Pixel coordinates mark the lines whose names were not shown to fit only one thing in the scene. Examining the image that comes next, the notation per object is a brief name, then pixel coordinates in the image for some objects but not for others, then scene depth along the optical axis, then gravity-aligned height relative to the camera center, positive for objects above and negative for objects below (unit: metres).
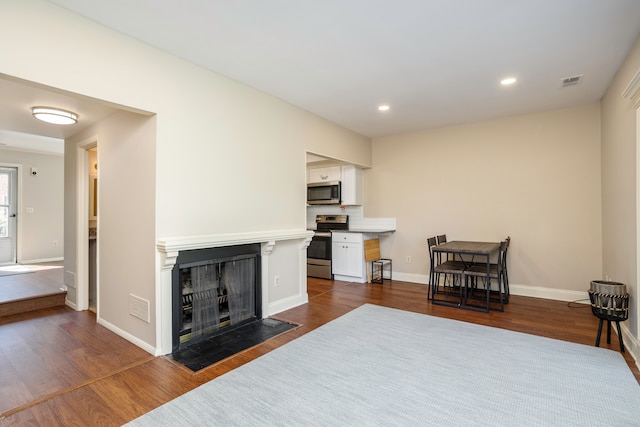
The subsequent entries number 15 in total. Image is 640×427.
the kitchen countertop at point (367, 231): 5.19 -0.25
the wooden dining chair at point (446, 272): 4.03 -0.75
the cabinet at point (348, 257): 5.29 -0.70
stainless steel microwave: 5.68 +0.43
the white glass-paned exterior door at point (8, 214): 6.41 +0.12
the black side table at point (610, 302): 2.57 -0.73
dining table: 3.72 -0.51
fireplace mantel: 2.62 -0.43
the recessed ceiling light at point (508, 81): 3.23 +1.38
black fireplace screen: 2.82 -0.75
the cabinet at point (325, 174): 5.73 +0.78
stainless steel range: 5.58 -0.63
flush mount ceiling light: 3.10 +1.03
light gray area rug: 1.82 -1.15
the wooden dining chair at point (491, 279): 3.86 -0.87
